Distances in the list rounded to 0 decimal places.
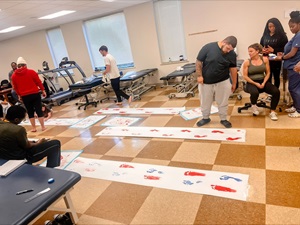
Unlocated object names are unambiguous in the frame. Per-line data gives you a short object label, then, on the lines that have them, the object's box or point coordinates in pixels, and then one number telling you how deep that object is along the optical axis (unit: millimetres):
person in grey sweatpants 2988
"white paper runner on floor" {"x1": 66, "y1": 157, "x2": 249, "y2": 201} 2078
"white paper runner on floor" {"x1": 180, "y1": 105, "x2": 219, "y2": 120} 3950
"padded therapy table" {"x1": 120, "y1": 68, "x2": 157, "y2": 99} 5832
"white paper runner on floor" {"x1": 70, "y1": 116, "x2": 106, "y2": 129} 4470
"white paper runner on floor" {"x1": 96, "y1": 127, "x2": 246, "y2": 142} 3057
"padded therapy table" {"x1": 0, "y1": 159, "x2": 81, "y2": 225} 1395
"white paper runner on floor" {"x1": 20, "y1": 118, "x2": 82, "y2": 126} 4830
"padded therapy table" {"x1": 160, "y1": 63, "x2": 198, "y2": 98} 5135
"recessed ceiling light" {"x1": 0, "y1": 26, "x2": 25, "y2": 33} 6604
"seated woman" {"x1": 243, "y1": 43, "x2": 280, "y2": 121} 3363
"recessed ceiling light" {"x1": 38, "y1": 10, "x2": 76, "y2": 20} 5668
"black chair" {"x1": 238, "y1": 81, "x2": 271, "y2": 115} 3661
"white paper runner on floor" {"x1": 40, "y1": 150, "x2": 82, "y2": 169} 2985
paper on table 1865
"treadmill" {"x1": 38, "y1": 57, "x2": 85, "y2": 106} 6464
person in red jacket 3957
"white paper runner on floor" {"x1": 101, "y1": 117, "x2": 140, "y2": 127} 4180
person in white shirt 5027
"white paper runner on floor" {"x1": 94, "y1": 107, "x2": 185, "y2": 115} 4445
